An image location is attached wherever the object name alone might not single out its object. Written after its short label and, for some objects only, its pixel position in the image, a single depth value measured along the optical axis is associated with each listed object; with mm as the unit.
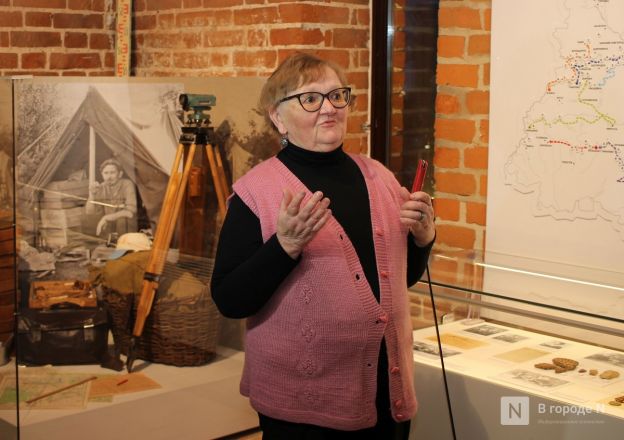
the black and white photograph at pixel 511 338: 2696
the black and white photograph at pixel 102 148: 3006
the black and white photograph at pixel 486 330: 2770
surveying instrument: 3285
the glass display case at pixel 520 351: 2412
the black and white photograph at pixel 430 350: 2801
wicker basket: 3246
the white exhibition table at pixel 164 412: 3104
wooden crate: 3018
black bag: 3014
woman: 2154
